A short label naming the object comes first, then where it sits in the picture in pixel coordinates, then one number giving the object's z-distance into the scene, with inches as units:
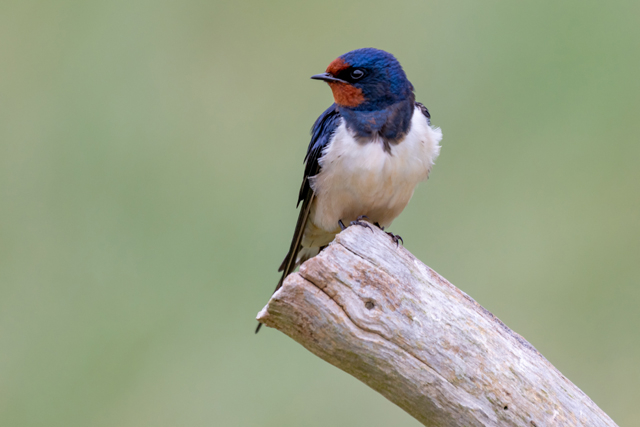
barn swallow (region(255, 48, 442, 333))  119.4
